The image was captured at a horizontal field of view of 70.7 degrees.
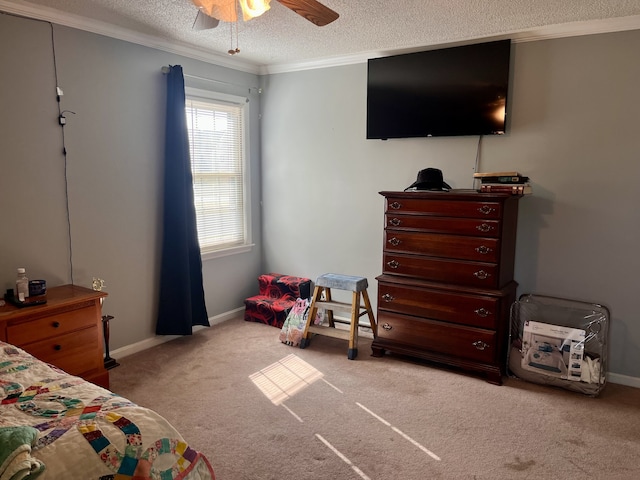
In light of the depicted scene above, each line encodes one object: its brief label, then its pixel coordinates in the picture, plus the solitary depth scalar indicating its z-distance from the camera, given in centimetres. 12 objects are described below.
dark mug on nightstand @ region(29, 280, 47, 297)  271
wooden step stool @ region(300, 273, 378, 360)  353
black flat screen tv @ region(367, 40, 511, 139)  329
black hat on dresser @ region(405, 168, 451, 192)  343
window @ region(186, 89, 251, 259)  404
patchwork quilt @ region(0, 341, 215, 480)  119
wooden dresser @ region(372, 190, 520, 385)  306
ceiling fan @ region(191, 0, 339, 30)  192
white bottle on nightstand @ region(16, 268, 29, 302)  263
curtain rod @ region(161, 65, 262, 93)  360
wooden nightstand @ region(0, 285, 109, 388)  247
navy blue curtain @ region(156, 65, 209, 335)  361
